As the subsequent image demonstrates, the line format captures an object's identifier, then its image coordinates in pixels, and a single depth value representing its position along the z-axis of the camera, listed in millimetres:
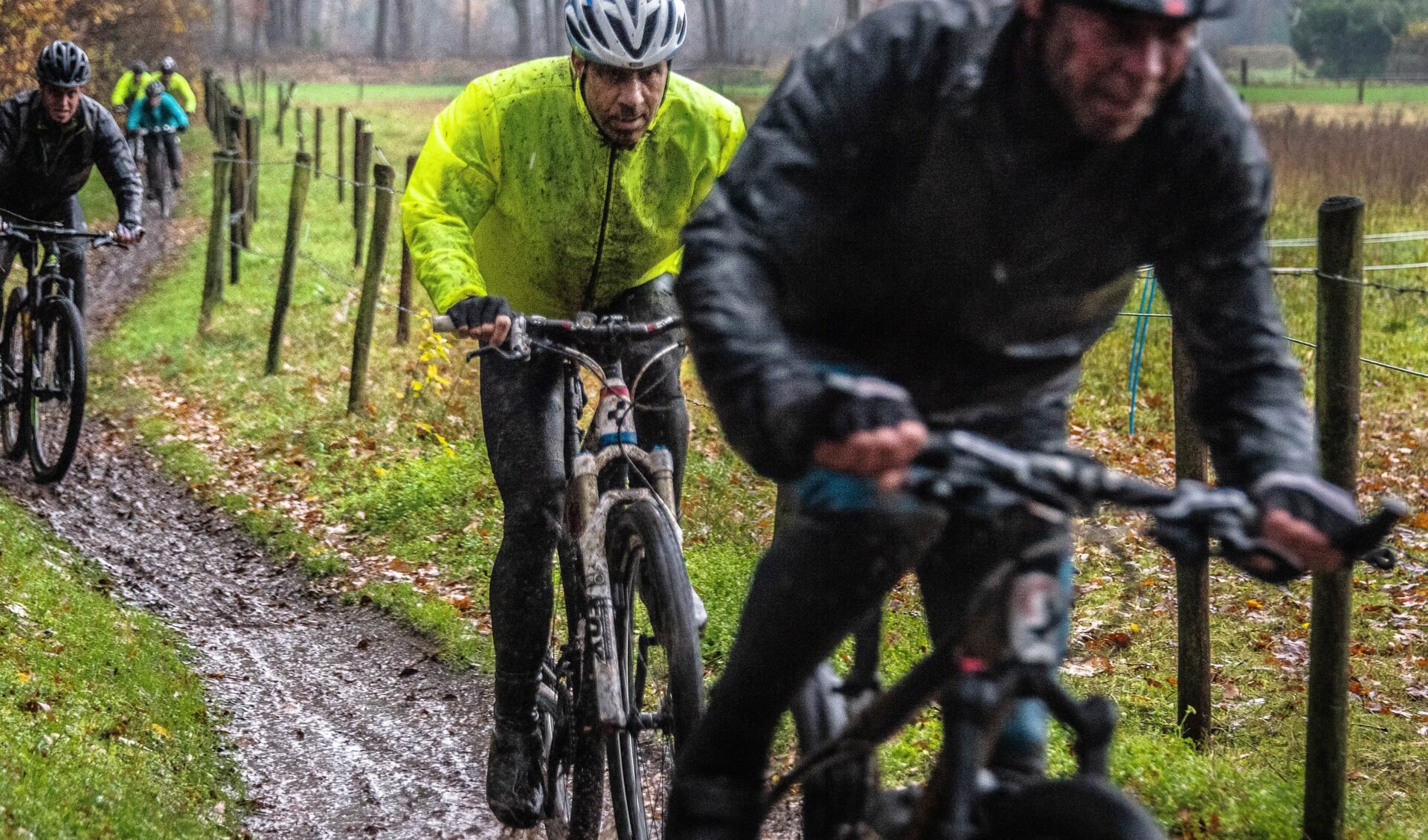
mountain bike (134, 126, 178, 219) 24234
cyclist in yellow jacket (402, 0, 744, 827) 4234
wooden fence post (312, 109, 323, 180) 28406
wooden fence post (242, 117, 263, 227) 19938
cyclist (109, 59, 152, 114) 24484
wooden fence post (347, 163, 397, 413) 11328
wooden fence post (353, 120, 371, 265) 16719
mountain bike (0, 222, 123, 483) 9367
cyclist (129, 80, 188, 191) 24328
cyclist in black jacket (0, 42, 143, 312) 9516
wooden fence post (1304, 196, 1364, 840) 4340
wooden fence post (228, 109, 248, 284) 17766
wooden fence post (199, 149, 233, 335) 15406
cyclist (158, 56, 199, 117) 24784
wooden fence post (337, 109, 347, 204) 27125
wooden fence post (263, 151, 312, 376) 13023
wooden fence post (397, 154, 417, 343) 13236
